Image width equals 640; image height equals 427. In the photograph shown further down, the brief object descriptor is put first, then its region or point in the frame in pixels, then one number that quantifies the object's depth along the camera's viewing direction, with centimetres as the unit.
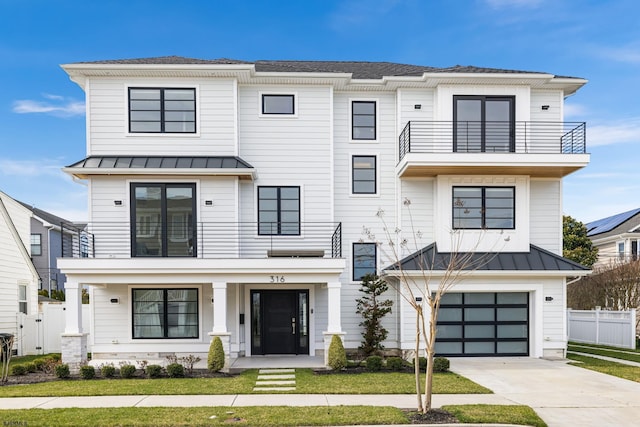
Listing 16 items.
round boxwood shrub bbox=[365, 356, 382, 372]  1230
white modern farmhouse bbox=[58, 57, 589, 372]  1466
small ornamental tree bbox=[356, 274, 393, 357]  1454
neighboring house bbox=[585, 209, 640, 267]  2873
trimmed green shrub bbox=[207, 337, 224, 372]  1219
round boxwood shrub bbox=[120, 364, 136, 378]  1167
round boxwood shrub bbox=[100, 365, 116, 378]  1170
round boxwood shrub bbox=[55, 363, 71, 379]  1162
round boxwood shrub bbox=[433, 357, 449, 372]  1205
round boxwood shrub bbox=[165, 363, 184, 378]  1162
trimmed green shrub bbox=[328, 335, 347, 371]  1227
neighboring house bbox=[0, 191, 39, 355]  1722
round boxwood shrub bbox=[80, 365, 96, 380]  1165
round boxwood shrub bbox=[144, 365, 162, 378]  1164
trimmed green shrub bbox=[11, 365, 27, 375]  1211
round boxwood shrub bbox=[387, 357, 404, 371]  1226
